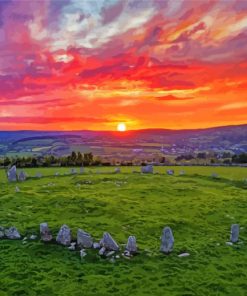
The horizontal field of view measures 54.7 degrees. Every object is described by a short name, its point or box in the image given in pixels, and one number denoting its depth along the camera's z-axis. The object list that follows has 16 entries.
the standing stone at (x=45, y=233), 11.34
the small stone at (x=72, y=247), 10.73
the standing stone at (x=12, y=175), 22.91
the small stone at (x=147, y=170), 27.22
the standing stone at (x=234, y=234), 11.75
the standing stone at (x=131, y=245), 10.43
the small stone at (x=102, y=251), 10.34
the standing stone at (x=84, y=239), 10.75
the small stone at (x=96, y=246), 10.65
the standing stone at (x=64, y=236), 11.04
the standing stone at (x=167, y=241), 10.54
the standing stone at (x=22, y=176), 23.30
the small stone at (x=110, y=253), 10.24
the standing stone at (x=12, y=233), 11.68
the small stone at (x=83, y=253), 10.27
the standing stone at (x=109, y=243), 10.48
